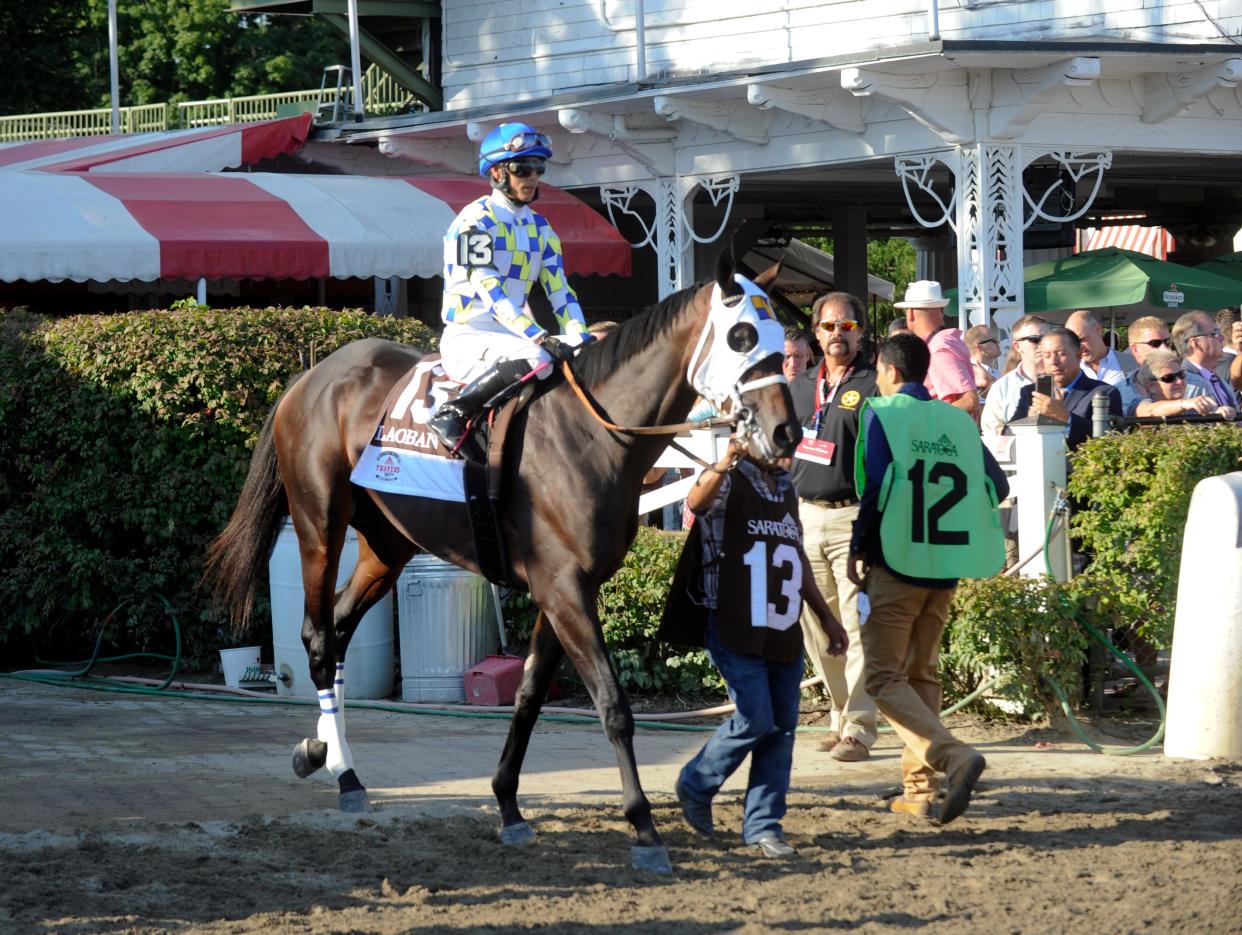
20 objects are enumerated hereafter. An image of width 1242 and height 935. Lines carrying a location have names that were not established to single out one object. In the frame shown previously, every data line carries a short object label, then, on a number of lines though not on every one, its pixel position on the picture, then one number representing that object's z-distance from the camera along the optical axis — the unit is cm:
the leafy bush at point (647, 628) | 1695
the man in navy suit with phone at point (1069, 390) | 1608
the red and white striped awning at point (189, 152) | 3186
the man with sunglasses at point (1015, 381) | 1741
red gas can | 1702
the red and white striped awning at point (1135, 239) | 5537
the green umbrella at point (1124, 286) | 2705
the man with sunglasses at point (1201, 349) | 1822
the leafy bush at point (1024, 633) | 1481
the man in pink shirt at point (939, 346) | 1691
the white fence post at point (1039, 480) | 1548
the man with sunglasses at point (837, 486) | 1408
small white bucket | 1812
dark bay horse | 1072
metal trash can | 1733
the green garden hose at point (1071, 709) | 1436
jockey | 1198
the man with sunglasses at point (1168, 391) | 1662
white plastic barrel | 1744
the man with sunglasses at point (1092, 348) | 1883
